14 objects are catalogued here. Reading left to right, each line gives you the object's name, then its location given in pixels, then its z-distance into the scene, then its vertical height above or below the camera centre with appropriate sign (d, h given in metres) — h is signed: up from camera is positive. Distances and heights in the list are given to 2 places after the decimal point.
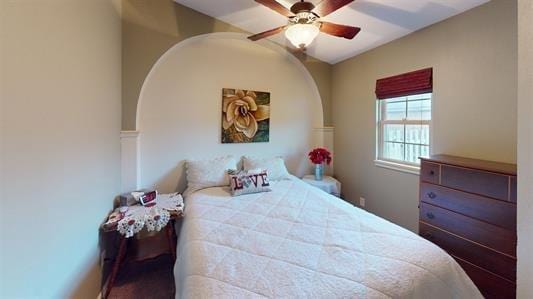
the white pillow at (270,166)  3.07 -0.25
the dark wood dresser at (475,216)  1.54 -0.49
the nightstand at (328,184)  3.24 -0.51
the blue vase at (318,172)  3.44 -0.36
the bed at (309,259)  1.09 -0.61
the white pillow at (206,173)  2.75 -0.32
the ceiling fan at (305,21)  1.71 +0.95
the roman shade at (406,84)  2.37 +0.68
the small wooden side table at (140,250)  1.92 -0.98
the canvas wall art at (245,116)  3.10 +0.41
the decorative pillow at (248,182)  2.52 -0.39
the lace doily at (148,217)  1.88 -0.59
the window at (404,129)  2.54 +0.22
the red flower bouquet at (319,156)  3.42 -0.13
